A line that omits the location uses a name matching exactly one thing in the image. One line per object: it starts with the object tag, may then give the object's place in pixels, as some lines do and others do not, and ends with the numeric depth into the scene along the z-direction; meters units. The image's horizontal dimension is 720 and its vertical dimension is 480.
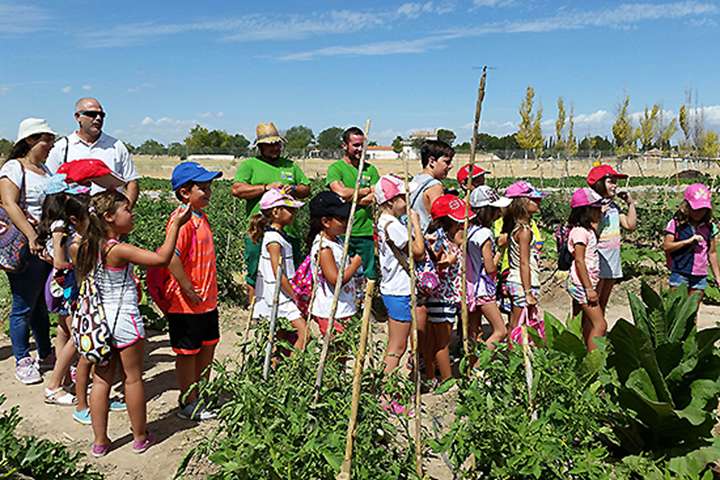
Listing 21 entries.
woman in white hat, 3.89
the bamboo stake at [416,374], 2.12
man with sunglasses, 4.00
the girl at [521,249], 4.15
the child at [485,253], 4.12
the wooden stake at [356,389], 1.81
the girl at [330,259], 3.39
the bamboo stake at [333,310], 2.11
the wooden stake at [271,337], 2.33
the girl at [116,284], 2.94
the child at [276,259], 3.46
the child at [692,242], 4.61
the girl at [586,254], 4.03
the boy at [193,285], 3.32
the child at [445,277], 3.86
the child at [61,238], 2.98
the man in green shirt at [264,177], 4.26
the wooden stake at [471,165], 2.26
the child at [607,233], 4.18
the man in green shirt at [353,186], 4.62
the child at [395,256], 3.50
